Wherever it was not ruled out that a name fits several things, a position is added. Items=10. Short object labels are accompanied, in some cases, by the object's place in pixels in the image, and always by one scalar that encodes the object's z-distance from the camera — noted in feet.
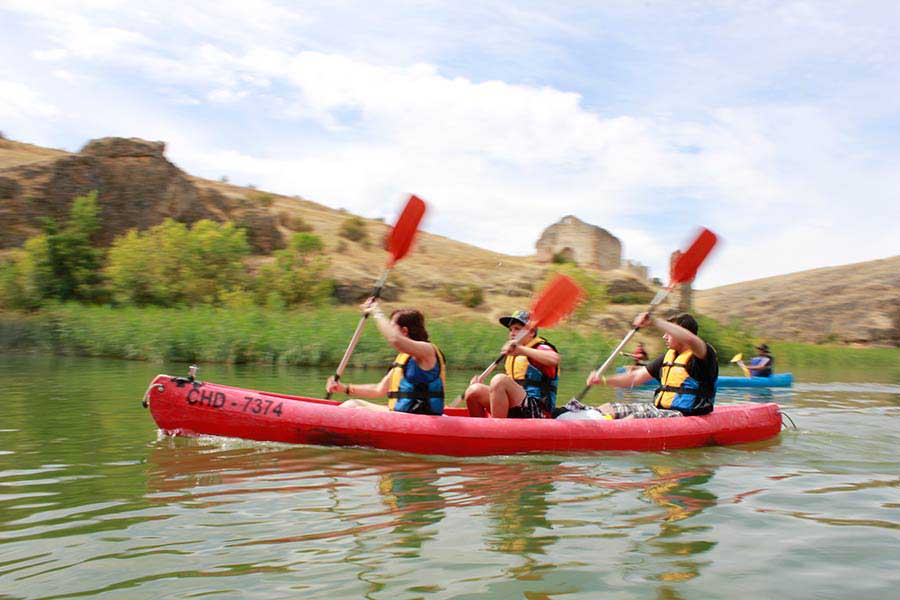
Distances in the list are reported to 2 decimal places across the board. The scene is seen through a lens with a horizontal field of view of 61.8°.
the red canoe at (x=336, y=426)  16.43
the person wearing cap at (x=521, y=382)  17.62
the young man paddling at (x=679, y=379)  18.65
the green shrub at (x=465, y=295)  101.22
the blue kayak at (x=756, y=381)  40.27
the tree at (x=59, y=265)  71.26
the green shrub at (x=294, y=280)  81.00
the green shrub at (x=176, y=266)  73.61
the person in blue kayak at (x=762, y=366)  42.32
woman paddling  15.90
